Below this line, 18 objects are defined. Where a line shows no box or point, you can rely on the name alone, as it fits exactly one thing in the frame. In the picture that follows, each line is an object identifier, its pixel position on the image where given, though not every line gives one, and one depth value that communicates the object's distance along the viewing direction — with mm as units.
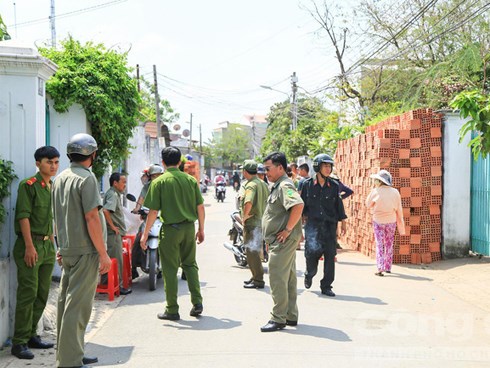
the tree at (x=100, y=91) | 9203
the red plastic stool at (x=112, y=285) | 7762
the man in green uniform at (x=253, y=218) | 8539
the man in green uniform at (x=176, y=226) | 6633
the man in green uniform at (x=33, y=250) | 5254
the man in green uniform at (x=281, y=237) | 6203
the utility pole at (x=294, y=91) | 32594
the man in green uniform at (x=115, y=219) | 8031
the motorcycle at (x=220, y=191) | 33650
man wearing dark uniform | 8219
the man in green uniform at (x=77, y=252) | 4695
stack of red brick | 10758
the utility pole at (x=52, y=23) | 25734
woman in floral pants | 9609
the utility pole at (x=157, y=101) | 26791
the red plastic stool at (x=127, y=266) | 8406
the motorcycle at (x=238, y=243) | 10578
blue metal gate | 10391
